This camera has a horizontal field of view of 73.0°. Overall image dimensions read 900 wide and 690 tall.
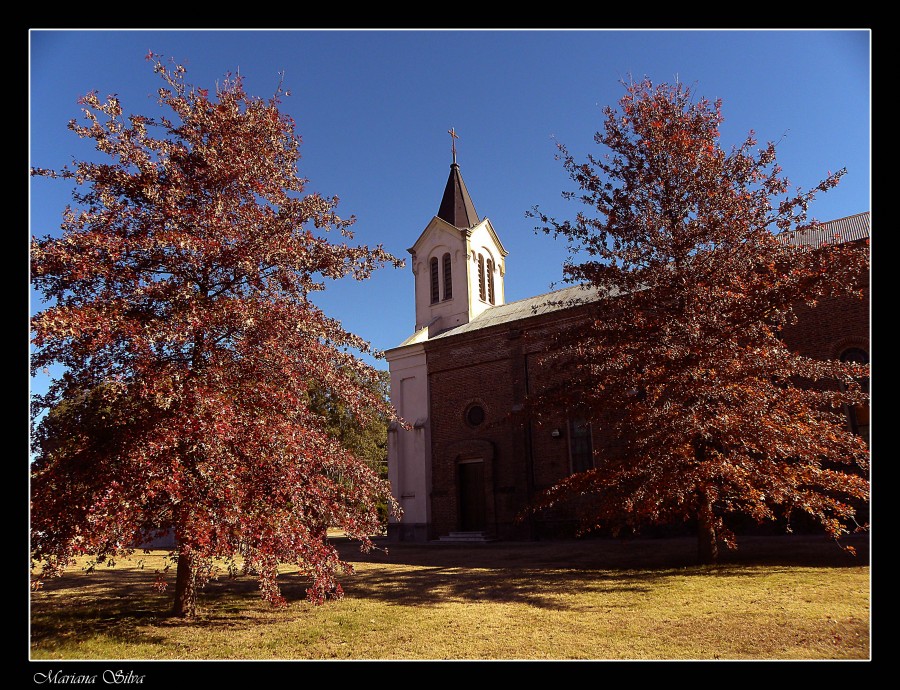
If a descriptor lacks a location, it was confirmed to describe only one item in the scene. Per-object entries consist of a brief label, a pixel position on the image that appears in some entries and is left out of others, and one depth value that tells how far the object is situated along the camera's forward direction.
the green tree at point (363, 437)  29.08
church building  21.00
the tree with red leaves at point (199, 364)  6.12
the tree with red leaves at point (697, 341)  9.45
